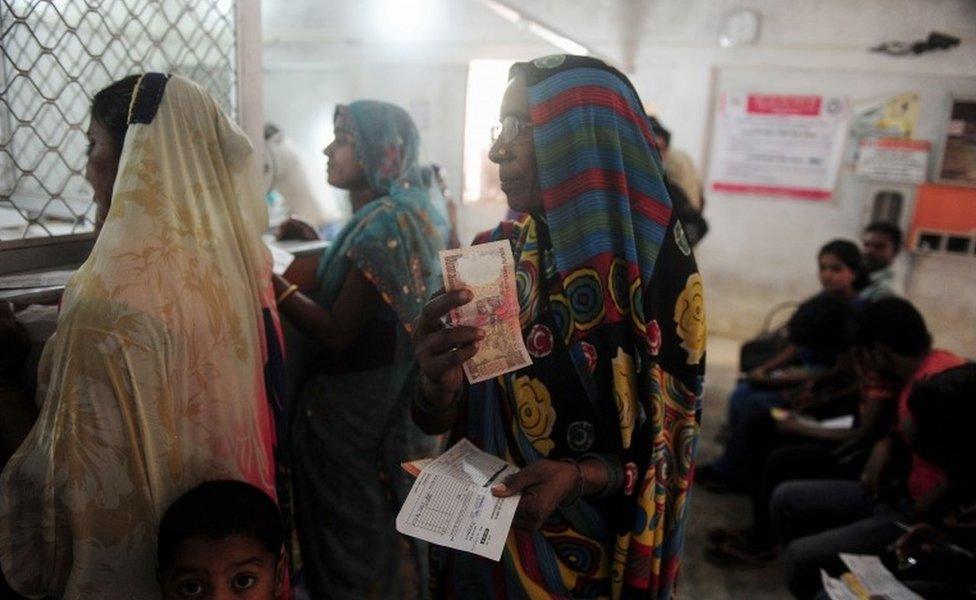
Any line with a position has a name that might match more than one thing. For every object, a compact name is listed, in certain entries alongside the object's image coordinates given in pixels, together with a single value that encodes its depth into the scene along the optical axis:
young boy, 1.23
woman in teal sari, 1.95
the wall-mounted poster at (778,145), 5.55
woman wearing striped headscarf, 1.20
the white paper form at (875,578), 1.86
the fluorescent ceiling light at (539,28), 3.11
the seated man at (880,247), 4.01
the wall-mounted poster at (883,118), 5.31
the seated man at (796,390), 3.33
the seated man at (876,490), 2.24
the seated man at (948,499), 1.90
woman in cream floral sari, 1.14
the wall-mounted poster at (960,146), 5.18
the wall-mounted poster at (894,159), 5.36
